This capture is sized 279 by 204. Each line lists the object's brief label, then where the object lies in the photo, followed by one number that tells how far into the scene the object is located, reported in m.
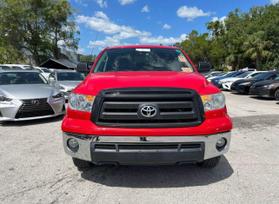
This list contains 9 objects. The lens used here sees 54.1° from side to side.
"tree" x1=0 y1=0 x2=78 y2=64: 38.75
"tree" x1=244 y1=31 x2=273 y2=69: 37.62
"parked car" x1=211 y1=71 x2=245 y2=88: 20.04
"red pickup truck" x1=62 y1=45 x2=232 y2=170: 3.10
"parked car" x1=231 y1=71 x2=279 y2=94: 14.71
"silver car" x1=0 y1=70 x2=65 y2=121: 6.88
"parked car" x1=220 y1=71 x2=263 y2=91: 18.34
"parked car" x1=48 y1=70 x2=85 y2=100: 11.54
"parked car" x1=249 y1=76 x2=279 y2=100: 13.34
